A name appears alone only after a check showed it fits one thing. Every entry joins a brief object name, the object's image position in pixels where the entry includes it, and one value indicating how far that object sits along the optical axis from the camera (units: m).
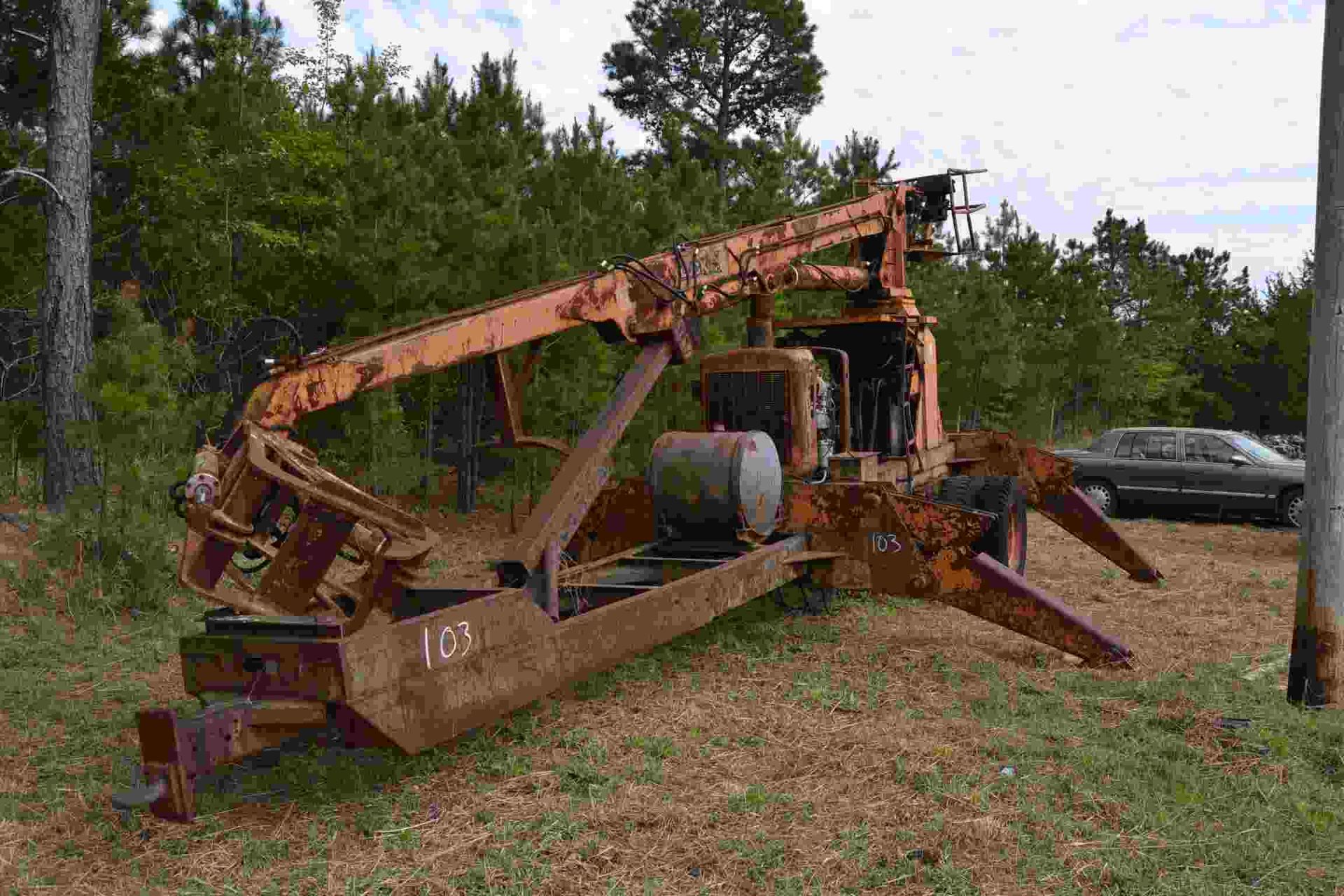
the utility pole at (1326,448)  6.30
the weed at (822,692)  6.80
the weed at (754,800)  5.07
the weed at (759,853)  4.42
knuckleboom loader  4.66
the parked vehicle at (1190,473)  15.68
